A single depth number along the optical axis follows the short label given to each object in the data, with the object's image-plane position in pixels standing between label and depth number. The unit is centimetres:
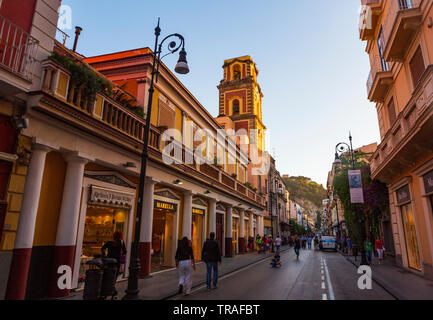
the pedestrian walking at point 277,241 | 1899
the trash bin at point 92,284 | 635
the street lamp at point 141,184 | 731
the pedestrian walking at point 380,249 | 1775
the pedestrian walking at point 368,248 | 1781
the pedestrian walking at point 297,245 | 2038
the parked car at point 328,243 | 3238
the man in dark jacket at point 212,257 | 943
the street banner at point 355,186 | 1524
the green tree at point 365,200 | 1906
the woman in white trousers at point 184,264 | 854
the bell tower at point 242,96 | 3784
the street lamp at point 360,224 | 1640
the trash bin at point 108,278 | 671
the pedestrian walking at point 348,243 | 2856
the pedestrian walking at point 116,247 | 759
